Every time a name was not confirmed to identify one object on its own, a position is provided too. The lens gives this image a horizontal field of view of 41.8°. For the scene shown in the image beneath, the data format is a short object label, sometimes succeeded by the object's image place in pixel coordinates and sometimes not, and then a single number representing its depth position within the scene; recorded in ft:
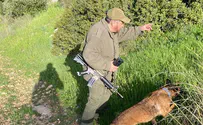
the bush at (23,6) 55.66
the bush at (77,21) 27.86
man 12.50
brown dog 10.55
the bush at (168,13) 21.30
